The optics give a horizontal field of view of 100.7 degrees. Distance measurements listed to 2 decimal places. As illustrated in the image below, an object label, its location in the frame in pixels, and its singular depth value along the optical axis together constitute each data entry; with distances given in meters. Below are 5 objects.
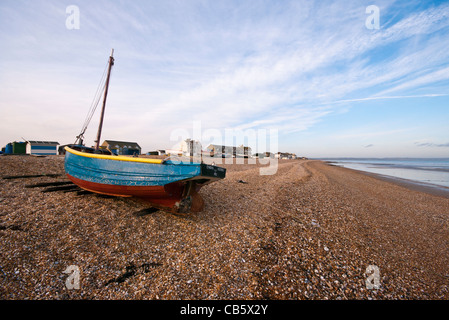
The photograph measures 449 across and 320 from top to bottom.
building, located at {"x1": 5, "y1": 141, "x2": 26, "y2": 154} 32.53
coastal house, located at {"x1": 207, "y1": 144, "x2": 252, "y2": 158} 74.62
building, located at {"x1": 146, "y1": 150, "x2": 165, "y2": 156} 57.62
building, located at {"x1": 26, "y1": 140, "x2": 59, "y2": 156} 33.94
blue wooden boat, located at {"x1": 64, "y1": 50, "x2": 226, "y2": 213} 6.84
